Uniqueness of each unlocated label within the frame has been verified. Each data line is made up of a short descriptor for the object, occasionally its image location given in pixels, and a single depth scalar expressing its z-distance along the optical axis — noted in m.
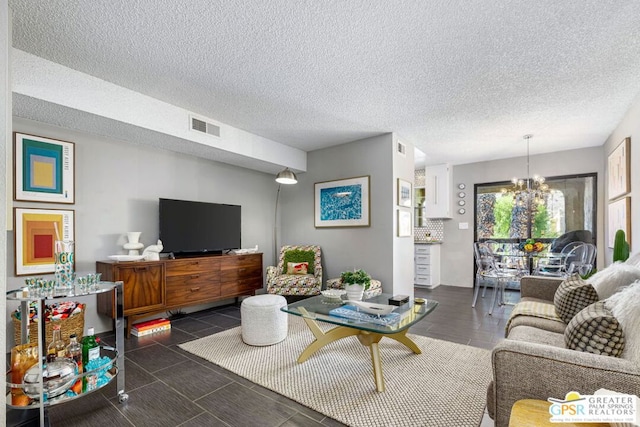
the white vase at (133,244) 3.35
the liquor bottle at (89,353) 1.83
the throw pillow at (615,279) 2.05
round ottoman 2.88
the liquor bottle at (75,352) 1.87
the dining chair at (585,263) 4.09
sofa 1.06
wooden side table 0.92
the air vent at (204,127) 3.44
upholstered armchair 4.19
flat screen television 3.71
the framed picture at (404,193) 4.28
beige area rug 1.82
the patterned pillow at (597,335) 1.27
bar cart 1.57
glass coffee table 2.05
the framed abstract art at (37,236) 2.71
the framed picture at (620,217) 3.24
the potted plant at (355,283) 2.81
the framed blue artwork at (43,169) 2.73
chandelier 4.63
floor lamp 4.06
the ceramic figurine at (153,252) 3.36
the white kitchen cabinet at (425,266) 5.90
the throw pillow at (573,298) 2.06
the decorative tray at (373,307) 2.31
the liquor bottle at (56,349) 1.86
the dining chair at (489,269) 4.20
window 4.96
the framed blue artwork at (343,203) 4.34
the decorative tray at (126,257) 3.15
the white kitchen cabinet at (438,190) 5.99
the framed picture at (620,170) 3.27
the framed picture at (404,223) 4.28
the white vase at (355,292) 2.80
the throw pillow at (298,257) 4.63
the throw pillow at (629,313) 1.19
